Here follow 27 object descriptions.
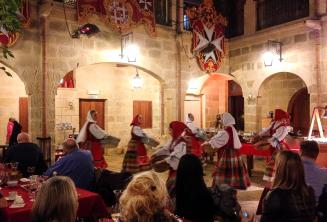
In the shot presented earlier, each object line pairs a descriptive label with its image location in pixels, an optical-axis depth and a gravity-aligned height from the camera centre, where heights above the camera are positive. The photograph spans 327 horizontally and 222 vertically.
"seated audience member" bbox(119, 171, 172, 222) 2.22 -0.56
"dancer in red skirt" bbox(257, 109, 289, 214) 6.67 -0.46
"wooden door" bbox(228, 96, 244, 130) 14.20 +0.11
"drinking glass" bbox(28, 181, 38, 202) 3.79 -0.86
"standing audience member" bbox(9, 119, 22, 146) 9.14 -0.47
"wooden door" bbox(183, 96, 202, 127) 14.19 +0.16
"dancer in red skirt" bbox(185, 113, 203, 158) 8.91 -0.73
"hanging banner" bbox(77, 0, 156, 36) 8.78 +2.61
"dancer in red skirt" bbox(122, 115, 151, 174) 7.80 -0.93
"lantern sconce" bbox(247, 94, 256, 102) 11.40 +0.44
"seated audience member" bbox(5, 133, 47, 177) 5.12 -0.63
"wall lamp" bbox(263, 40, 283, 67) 10.34 +1.74
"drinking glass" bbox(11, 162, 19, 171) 4.61 -0.70
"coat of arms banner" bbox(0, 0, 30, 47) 7.58 +1.72
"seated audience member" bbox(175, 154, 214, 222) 3.20 -0.75
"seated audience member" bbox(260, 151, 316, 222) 2.55 -0.62
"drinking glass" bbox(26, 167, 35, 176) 4.71 -0.77
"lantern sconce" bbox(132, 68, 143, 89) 12.69 +1.12
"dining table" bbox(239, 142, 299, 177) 7.32 -0.83
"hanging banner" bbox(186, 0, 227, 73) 11.11 +2.48
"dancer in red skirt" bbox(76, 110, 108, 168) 7.59 -0.58
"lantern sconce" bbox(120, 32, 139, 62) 9.48 +1.74
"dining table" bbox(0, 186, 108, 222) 3.33 -0.94
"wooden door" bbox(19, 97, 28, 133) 11.43 +0.01
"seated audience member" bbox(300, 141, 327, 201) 3.39 -0.56
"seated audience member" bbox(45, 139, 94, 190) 4.33 -0.69
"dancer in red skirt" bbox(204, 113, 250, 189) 6.46 -0.88
